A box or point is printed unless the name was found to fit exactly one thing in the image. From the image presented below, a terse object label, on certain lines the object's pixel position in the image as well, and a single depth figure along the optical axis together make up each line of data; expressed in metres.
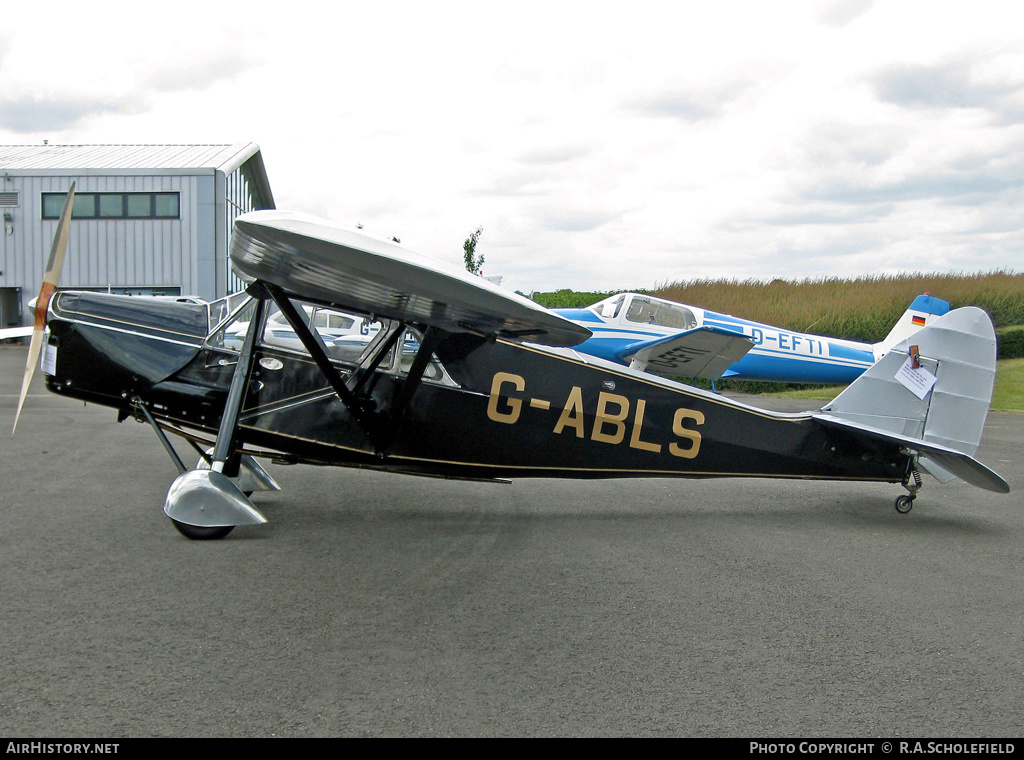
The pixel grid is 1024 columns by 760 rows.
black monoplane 5.57
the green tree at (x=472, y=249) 30.91
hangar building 28.81
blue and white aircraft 13.42
